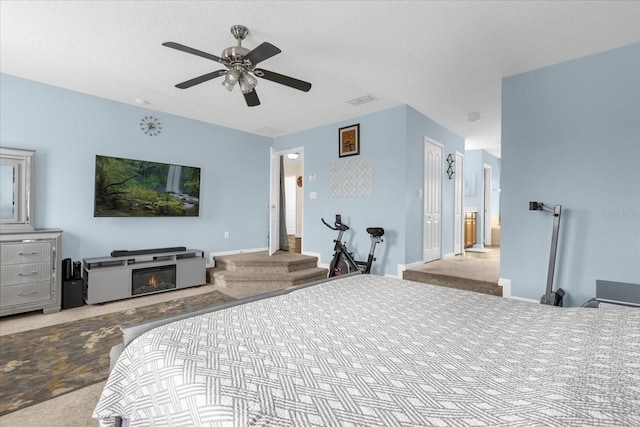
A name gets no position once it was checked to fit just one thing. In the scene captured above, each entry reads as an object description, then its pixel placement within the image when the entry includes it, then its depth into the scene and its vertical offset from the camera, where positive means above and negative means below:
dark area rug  1.92 -1.17
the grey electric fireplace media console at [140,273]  3.64 -0.87
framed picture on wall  4.73 +1.12
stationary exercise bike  4.11 -0.65
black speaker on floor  3.45 -1.01
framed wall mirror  3.27 +0.16
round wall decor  4.39 +1.20
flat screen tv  3.99 +0.26
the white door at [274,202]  5.26 +0.13
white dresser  3.09 -0.71
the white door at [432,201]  4.74 +0.20
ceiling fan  2.25 +1.13
